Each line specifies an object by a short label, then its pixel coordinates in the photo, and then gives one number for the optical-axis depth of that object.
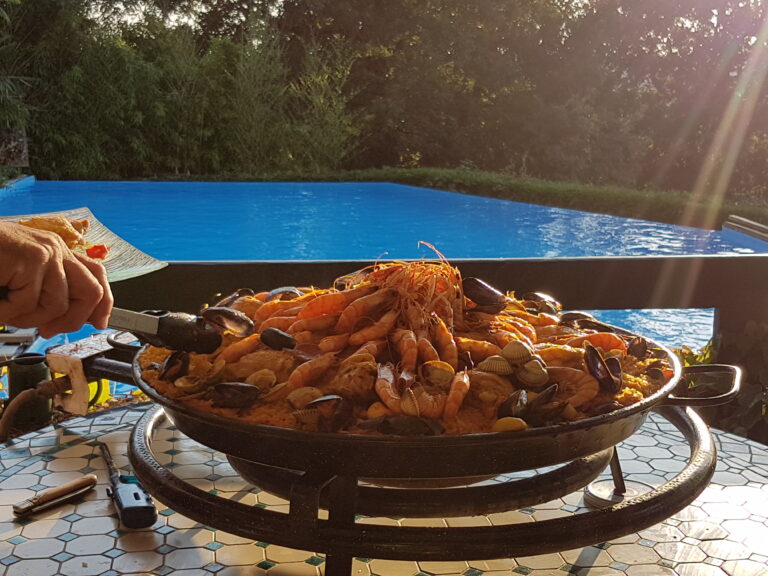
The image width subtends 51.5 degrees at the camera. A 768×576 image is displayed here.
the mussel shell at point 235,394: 1.53
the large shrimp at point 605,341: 1.86
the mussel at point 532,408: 1.48
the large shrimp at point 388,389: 1.48
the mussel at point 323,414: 1.47
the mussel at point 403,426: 1.42
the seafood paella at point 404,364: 1.49
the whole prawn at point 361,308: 1.75
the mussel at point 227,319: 1.63
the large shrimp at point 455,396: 1.49
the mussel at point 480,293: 1.87
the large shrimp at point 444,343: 1.66
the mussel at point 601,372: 1.59
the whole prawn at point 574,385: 1.58
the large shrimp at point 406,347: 1.61
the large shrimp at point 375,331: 1.71
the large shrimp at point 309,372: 1.60
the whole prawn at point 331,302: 1.80
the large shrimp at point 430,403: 1.48
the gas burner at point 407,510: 1.48
